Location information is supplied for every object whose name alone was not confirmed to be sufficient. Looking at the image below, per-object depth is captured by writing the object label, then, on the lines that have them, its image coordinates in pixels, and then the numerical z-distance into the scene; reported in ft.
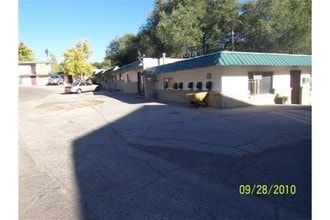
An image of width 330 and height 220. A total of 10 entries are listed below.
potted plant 56.24
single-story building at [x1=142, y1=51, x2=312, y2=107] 49.39
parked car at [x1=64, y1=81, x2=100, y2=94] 110.83
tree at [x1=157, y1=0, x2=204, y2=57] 117.19
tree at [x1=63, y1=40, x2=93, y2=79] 169.27
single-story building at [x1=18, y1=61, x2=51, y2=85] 190.60
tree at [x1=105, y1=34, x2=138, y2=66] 158.20
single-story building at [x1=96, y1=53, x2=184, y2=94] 82.48
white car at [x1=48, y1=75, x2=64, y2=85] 185.73
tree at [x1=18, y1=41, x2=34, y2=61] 245.30
